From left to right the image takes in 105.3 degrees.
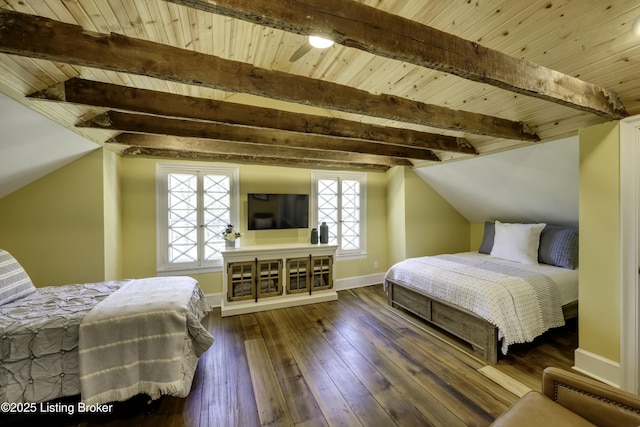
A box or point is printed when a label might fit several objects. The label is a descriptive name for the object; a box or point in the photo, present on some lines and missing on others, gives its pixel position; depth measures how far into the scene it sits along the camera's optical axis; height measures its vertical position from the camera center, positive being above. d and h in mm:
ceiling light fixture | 1948 +1373
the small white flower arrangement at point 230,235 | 3426 -306
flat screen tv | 3686 +30
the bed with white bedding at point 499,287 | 2230 -818
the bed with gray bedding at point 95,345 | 1510 -855
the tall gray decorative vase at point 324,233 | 3922 -335
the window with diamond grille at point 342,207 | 4199 +85
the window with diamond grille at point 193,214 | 3398 +6
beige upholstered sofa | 1062 -933
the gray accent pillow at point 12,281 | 1823 -501
